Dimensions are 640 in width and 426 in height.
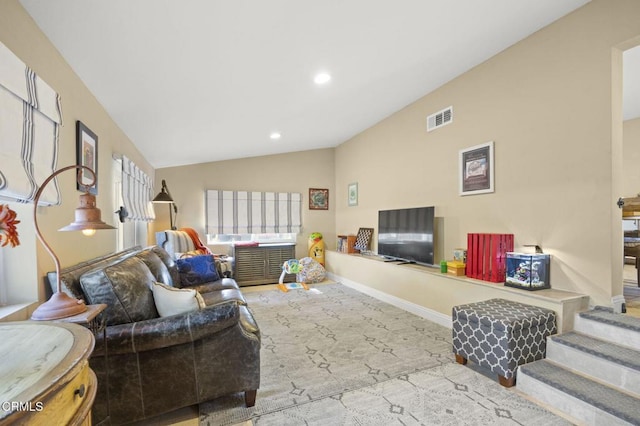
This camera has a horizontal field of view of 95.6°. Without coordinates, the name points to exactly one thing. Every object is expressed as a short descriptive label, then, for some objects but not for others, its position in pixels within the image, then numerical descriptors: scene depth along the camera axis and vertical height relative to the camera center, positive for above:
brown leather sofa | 1.56 -0.80
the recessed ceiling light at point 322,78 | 2.72 +1.29
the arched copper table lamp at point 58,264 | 1.21 -0.20
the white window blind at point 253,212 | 5.42 +0.00
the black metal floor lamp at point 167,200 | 4.32 +0.19
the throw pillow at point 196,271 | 3.40 -0.69
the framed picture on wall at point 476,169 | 3.05 +0.46
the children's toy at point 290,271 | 5.04 -1.04
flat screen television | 3.66 -0.32
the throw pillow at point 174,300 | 1.79 -0.55
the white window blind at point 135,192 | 3.01 +0.25
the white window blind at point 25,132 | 1.18 +0.38
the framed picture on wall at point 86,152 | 1.99 +0.45
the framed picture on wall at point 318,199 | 6.21 +0.28
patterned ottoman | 2.03 -0.91
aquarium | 2.49 -0.53
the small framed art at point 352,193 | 5.57 +0.36
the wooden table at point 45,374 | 0.60 -0.39
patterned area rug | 1.78 -1.26
